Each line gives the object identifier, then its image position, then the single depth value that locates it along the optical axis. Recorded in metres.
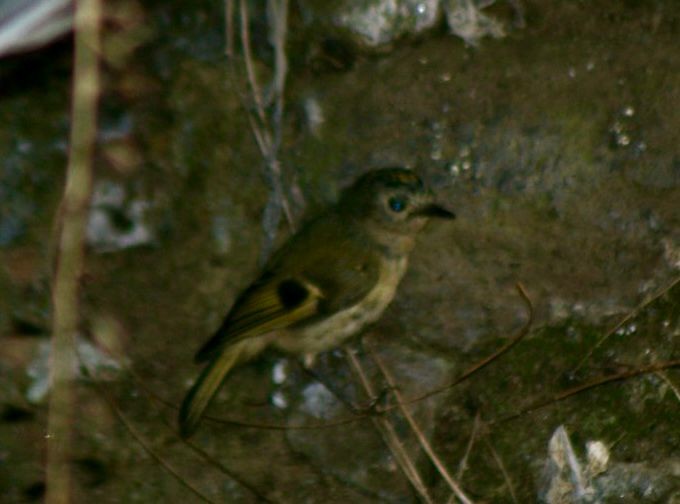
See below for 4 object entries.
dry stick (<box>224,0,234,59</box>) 6.97
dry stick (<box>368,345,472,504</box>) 6.55
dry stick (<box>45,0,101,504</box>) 3.26
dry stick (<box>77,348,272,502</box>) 7.02
